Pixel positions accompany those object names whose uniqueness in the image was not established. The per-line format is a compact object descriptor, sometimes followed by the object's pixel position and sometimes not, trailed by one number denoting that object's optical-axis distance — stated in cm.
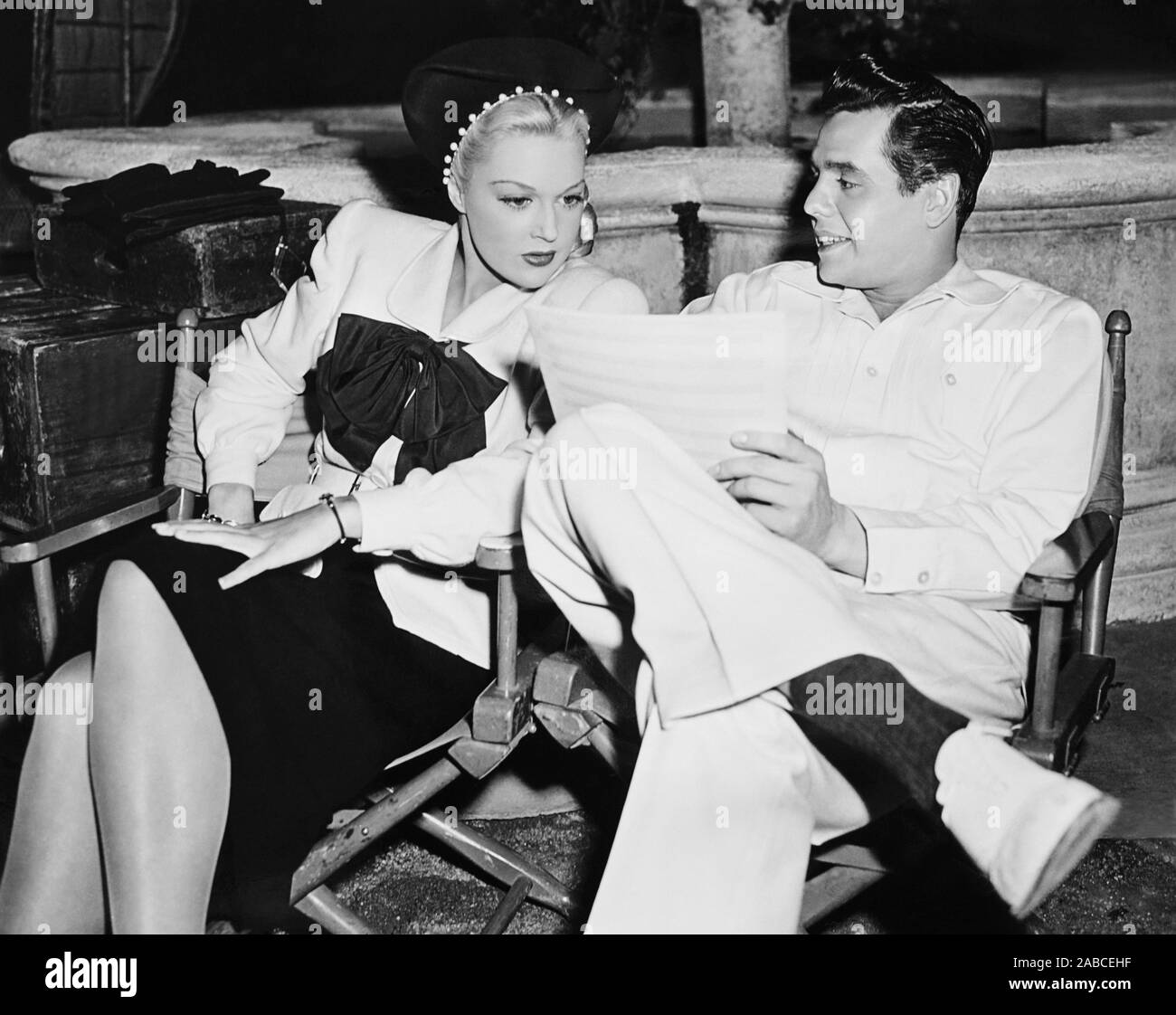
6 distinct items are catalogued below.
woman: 229
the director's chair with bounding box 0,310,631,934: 242
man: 211
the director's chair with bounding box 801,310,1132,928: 229
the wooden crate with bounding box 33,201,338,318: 335
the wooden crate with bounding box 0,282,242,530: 324
